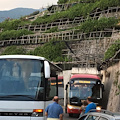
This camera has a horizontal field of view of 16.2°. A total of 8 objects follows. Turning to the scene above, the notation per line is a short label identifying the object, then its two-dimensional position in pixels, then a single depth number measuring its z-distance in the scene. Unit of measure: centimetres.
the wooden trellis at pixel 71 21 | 7226
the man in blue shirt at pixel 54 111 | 1329
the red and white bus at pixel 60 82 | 1626
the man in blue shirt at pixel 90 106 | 1563
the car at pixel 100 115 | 807
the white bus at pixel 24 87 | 1344
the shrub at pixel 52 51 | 6988
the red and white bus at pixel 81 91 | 2925
